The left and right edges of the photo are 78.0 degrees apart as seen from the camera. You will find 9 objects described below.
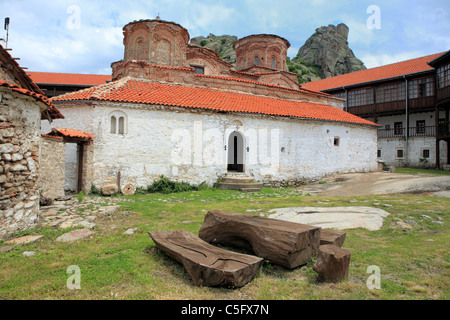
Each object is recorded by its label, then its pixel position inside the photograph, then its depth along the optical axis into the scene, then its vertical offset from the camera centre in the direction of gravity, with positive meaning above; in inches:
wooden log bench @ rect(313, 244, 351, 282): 125.1 -46.6
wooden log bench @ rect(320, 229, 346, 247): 157.9 -43.7
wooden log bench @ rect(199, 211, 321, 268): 138.9 -40.3
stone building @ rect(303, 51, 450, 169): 832.3 +192.2
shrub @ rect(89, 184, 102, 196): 416.8 -43.8
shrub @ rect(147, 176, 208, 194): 456.1 -40.2
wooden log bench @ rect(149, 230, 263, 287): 121.2 -46.4
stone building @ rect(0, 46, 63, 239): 183.9 +9.4
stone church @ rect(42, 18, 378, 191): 445.7 +74.6
